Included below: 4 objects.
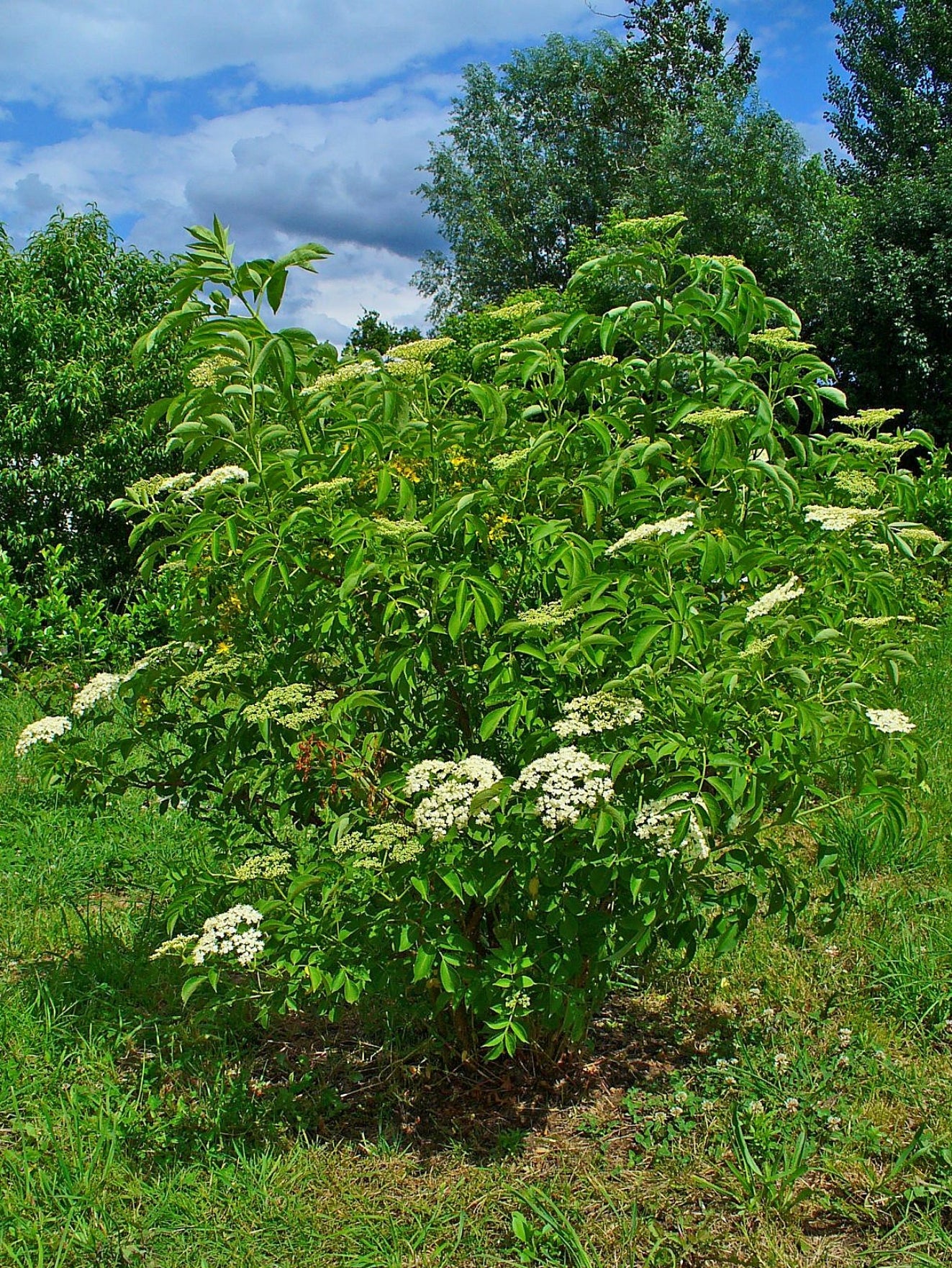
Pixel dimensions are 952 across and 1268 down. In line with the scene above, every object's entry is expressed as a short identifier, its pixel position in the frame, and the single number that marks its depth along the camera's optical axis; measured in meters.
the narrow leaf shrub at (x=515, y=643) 1.89
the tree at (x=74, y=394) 7.50
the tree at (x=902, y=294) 14.12
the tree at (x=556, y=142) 24.31
